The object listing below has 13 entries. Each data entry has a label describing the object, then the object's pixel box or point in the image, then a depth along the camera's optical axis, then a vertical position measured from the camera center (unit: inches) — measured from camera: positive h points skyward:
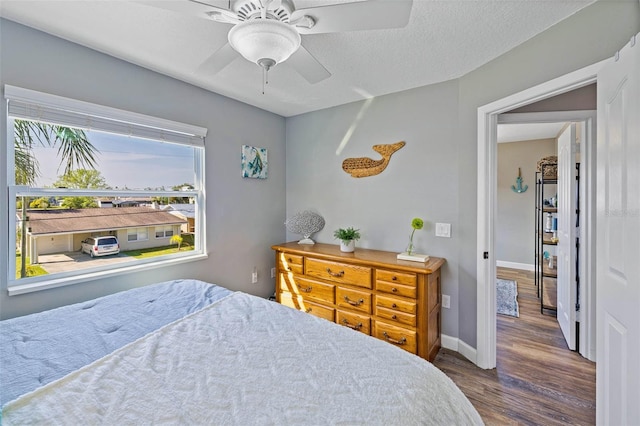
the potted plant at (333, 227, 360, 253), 109.5 -11.2
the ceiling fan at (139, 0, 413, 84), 43.5 +31.7
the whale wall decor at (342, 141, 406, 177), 110.9 +20.1
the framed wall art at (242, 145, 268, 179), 120.0 +21.7
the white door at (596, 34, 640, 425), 43.4 -5.1
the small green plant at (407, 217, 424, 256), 97.3 -5.0
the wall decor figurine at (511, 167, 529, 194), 203.3 +18.0
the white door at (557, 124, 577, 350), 100.3 -11.6
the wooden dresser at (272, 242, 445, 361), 86.9 -28.5
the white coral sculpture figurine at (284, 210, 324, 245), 124.4 -5.5
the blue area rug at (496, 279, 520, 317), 132.0 -46.4
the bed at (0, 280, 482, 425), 32.5 -22.9
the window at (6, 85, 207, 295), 69.3 +7.9
